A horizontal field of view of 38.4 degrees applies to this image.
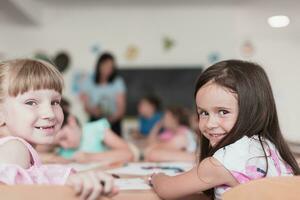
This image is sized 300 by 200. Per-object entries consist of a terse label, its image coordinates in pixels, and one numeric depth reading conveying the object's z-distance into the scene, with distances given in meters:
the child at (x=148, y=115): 4.89
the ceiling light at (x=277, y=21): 4.49
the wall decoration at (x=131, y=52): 5.05
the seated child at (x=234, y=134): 0.88
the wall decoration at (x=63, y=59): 4.98
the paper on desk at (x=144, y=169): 1.30
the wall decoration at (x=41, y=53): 5.00
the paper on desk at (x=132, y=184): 1.00
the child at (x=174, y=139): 1.89
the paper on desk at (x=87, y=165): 1.43
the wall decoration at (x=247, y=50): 5.07
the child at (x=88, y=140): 1.89
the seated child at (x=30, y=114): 0.79
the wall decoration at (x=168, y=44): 5.07
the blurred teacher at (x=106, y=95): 4.32
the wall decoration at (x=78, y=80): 4.98
